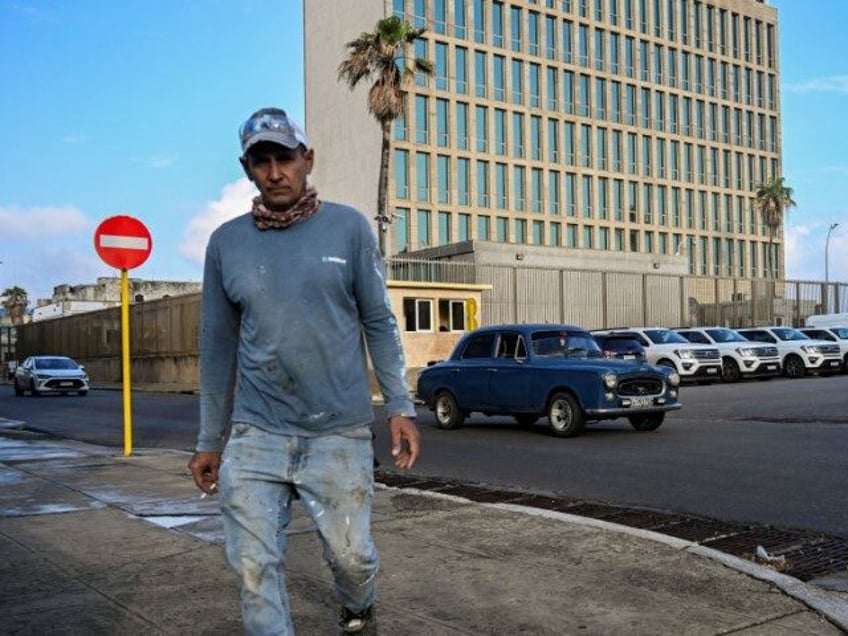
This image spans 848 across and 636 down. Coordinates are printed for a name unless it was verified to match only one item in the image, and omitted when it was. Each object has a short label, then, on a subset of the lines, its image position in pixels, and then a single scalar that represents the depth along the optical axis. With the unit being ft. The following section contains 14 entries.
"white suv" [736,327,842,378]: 103.45
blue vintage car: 45.50
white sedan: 108.27
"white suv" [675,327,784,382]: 100.32
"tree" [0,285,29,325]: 345.51
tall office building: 209.87
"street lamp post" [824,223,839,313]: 169.07
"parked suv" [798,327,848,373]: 108.78
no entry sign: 37.52
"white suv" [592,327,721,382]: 96.37
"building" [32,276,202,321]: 307.37
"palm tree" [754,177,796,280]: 234.17
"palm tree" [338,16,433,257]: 118.11
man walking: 10.50
